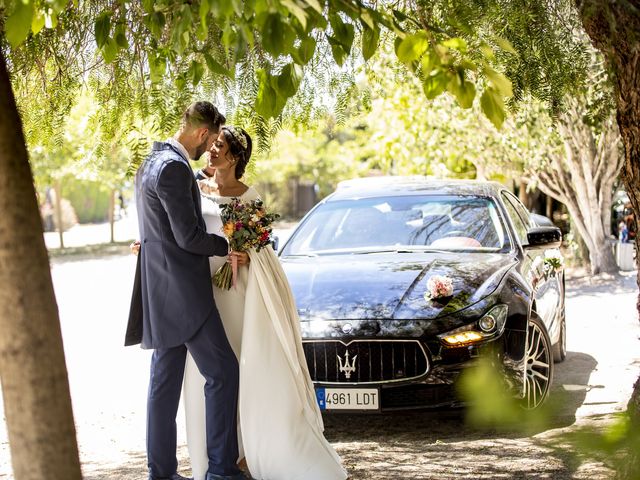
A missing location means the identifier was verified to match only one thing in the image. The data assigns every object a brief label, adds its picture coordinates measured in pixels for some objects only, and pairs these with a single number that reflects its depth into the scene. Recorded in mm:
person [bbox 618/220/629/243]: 19203
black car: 5996
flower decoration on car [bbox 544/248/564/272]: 8008
